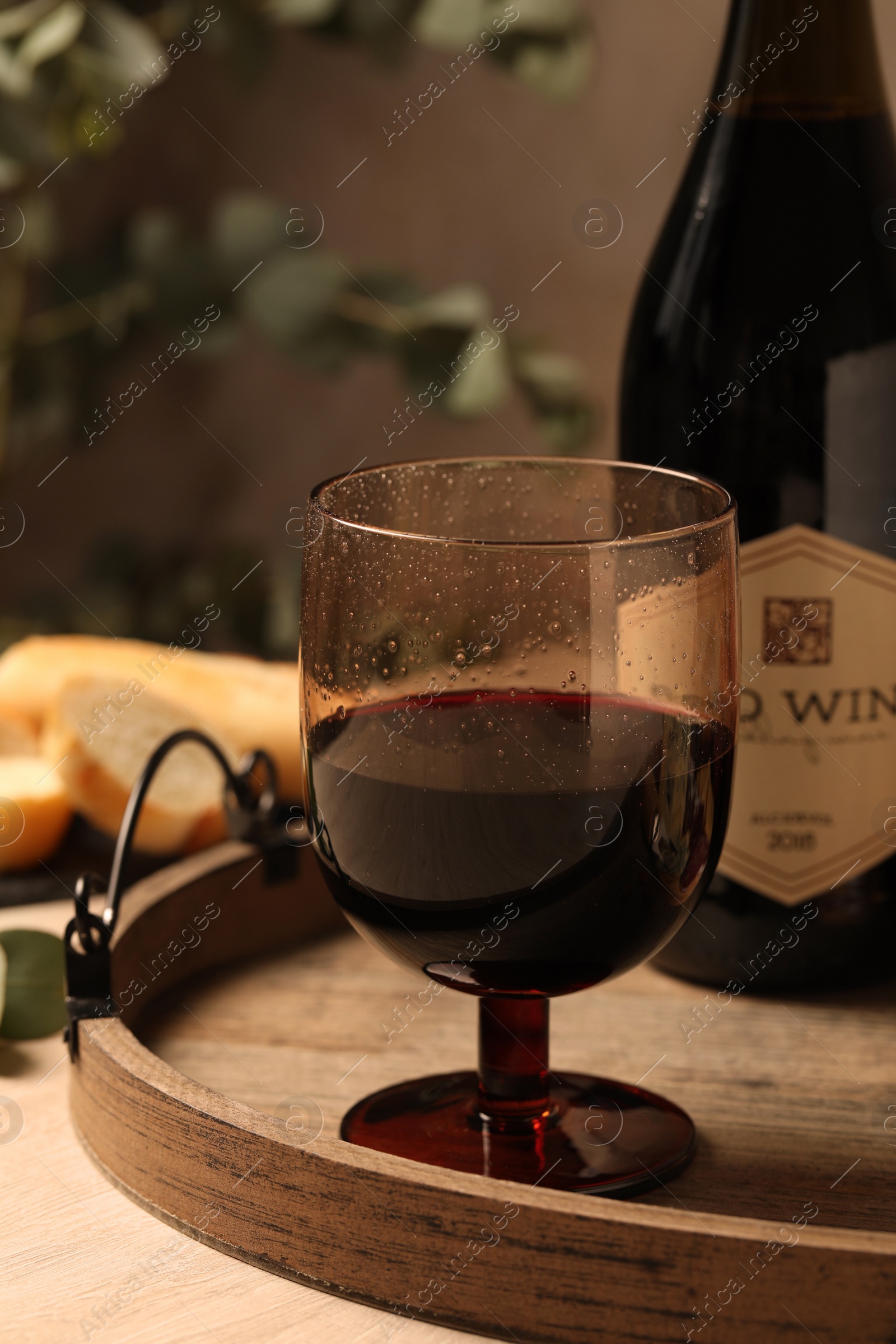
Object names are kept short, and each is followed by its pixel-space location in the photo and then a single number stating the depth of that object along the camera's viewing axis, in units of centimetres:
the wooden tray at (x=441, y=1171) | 60
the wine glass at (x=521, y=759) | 62
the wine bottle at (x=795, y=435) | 72
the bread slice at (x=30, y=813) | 81
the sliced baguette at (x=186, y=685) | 85
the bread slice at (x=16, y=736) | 86
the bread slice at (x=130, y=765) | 82
